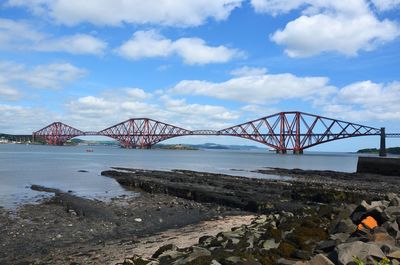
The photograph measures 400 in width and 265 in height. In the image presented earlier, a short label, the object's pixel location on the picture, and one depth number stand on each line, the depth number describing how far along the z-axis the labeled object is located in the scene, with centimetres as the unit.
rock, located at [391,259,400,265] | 635
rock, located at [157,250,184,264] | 901
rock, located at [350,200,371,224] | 994
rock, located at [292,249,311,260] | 746
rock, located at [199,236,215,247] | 1052
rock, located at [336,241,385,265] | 646
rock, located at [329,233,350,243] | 838
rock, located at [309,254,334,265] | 633
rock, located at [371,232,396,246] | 738
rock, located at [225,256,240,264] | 761
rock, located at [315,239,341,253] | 800
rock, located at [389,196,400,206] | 1125
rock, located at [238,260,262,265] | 694
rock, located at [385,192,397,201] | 1226
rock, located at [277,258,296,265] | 692
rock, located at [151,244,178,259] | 973
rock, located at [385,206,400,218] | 942
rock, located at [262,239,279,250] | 876
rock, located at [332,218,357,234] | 920
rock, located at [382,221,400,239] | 826
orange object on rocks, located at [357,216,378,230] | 905
